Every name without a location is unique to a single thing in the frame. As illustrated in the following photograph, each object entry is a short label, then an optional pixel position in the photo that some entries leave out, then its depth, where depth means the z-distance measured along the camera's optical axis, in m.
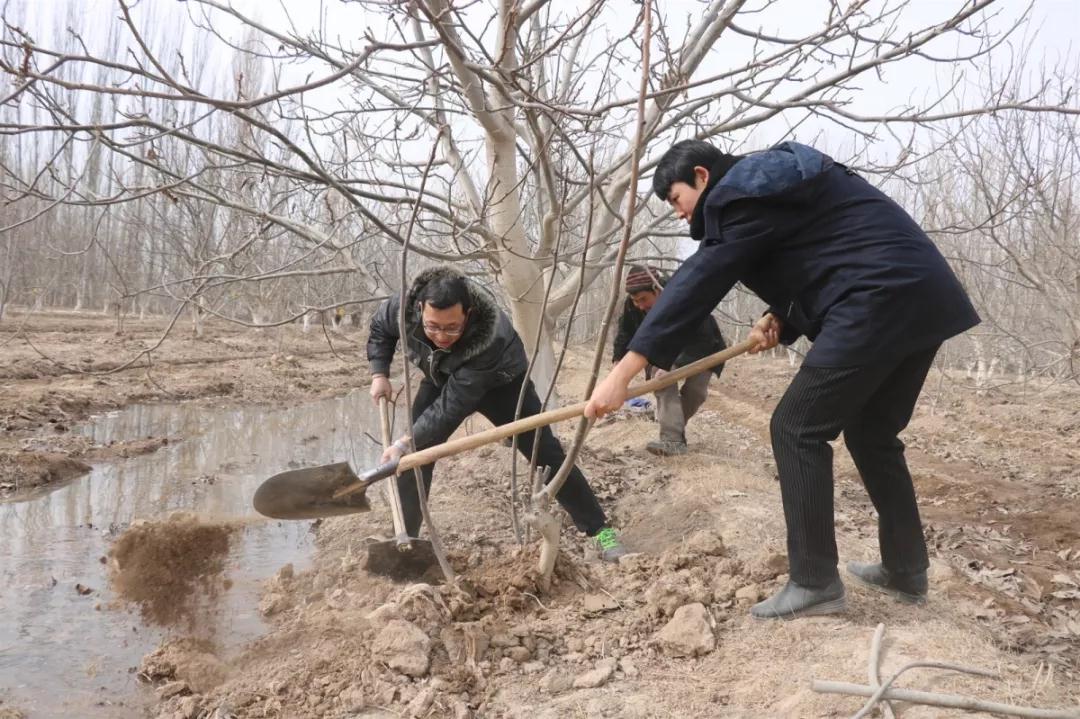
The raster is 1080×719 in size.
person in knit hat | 5.23
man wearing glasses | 3.24
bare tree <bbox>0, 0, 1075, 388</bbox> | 2.55
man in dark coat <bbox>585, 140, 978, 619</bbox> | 2.33
